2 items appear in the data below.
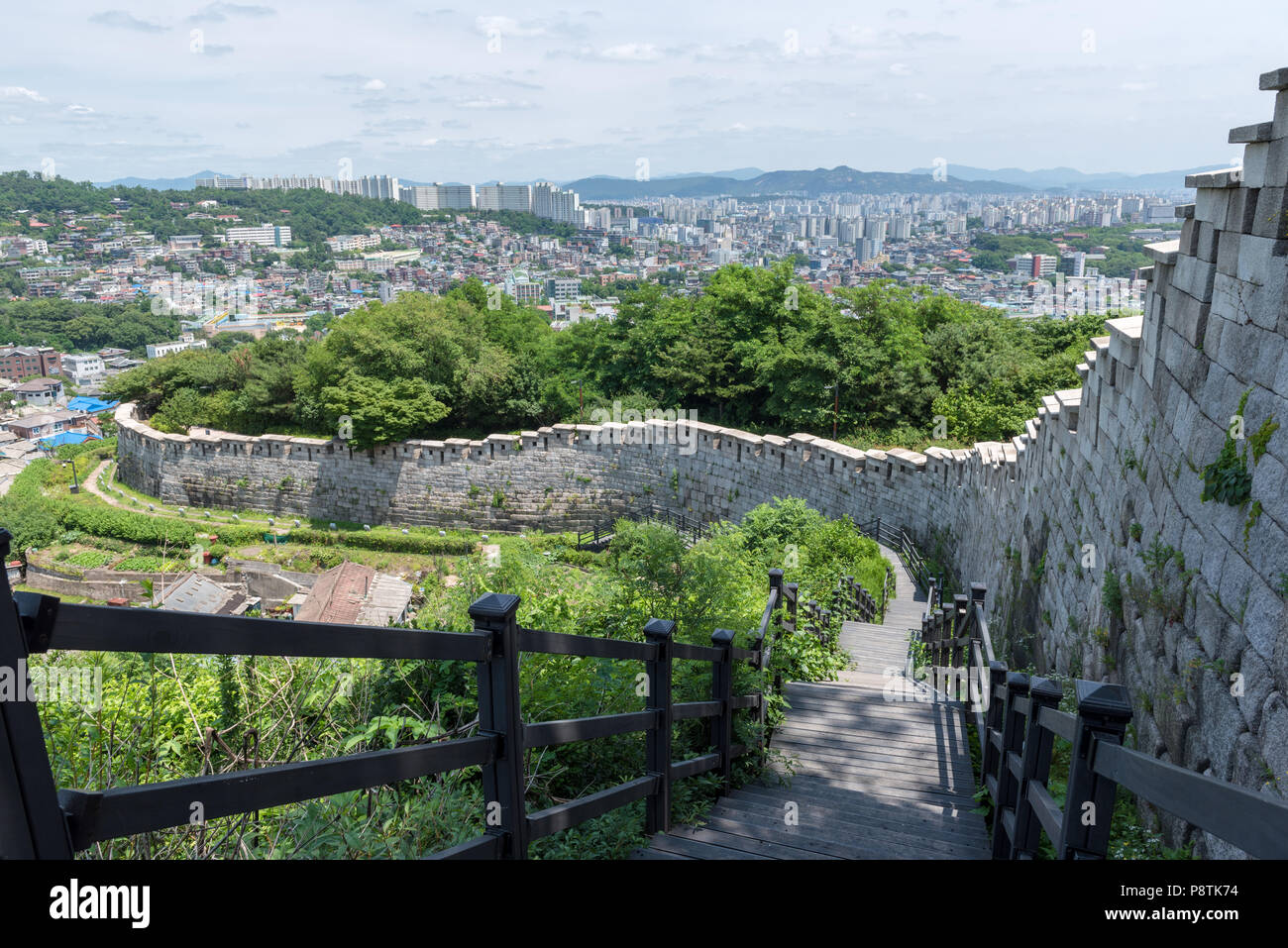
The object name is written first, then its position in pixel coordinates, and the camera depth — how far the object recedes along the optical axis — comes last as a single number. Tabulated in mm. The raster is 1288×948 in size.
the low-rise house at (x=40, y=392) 78625
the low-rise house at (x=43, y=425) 63781
